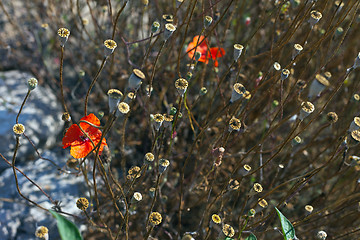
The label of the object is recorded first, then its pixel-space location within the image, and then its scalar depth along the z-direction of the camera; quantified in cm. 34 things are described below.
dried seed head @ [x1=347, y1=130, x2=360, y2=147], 82
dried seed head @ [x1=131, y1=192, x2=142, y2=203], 80
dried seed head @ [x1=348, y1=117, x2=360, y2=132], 81
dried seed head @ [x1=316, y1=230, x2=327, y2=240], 82
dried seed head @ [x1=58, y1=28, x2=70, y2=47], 79
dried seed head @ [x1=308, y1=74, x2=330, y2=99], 80
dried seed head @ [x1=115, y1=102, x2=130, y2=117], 75
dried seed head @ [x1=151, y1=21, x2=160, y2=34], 85
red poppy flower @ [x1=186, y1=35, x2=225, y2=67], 101
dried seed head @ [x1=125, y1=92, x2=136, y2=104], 81
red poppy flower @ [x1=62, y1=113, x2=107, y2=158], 88
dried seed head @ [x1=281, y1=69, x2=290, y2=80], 84
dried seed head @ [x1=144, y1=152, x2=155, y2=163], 80
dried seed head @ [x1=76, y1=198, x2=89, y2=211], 84
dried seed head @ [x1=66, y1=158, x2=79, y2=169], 90
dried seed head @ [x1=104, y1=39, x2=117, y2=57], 79
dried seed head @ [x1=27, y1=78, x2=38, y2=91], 80
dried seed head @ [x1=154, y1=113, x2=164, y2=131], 80
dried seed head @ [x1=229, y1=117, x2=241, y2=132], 82
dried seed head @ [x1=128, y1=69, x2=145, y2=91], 77
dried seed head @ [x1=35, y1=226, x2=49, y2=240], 80
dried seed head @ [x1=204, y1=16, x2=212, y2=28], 87
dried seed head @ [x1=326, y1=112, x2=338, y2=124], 86
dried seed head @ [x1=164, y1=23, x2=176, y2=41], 81
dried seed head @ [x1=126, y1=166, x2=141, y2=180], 84
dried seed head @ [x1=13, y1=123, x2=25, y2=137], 80
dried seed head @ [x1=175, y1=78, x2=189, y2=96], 80
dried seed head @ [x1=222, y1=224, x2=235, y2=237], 82
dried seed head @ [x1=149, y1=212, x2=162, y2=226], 80
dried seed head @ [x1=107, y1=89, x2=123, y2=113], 74
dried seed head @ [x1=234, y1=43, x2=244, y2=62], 85
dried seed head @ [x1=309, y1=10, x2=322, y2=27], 85
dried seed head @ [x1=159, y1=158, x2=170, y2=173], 79
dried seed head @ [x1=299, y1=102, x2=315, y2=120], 81
